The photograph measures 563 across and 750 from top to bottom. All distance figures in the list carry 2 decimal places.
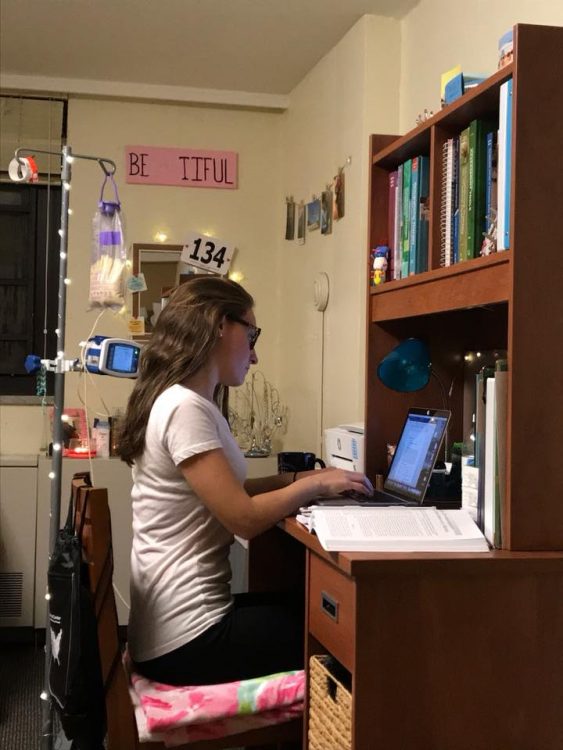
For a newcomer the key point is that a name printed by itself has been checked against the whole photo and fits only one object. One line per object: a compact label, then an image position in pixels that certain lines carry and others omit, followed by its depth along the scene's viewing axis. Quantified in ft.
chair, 5.14
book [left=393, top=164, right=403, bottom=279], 6.64
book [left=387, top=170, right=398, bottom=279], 6.81
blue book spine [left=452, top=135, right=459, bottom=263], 5.71
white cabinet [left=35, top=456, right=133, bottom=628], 11.60
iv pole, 7.81
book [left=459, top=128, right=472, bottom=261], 5.54
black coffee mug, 7.59
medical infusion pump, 7.63
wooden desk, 4.43
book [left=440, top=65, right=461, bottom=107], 5.78
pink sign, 13.15
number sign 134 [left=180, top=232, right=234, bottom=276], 13.20
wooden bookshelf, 4.67
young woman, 5.42
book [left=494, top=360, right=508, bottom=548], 4.76
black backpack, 4.97
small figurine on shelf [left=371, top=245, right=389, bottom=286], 6.78
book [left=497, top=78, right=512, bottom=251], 4.80
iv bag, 8.23
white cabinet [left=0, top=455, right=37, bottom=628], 11.59
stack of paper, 4.65
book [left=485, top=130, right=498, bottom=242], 5.31
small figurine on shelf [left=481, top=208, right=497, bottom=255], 5.19
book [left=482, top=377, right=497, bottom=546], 4.81
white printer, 7.88
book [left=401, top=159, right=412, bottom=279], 6.50
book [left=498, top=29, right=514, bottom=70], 5.01
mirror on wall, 13.00
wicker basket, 4.63
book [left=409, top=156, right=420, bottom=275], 6.36
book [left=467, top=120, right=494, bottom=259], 5.42
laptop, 5.94
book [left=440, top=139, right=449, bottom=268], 5.85
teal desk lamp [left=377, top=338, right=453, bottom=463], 6.60
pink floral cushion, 5.16
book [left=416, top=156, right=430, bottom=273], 6.26
